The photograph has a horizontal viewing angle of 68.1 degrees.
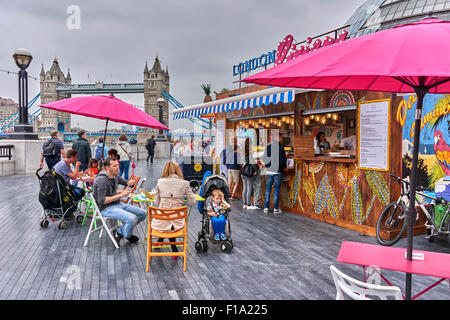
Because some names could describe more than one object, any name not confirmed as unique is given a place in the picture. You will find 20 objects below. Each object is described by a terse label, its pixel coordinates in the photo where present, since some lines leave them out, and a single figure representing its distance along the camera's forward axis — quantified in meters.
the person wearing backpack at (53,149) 9.09
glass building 39.94
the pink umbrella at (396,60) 1.83
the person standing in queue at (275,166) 7.01
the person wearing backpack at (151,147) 20.48
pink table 2.28
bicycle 5.01
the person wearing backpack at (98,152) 9.95
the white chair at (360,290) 1.81
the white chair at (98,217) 4.72
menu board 5.31
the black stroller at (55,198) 5.54
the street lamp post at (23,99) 12.99
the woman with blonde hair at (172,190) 4.34
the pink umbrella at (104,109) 5.29
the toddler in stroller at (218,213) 4.80
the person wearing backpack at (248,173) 7.49
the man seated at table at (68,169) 6.13
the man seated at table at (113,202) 4.69
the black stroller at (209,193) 4.77
